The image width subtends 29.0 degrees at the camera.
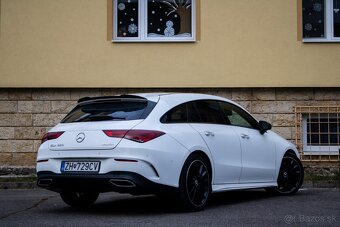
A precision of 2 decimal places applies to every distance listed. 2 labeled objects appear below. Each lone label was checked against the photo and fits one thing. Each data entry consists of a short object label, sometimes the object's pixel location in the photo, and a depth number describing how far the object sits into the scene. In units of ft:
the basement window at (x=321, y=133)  48.55
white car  23.90
